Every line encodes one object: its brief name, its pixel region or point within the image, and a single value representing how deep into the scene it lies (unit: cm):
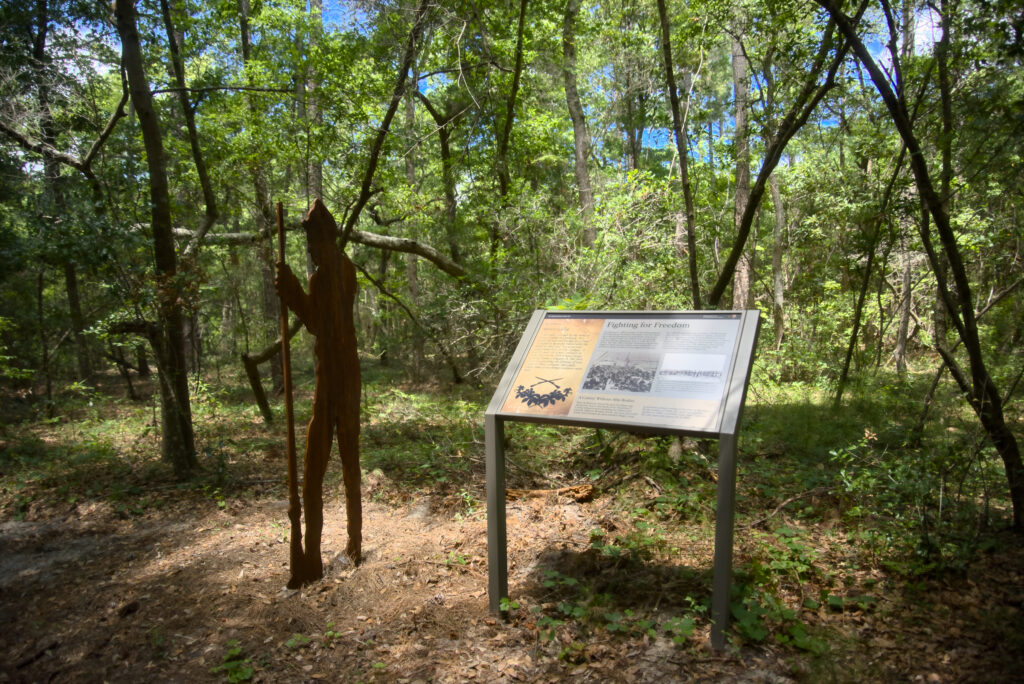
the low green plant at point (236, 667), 300
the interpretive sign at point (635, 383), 280
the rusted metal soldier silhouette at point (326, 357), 393
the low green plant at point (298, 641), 330
